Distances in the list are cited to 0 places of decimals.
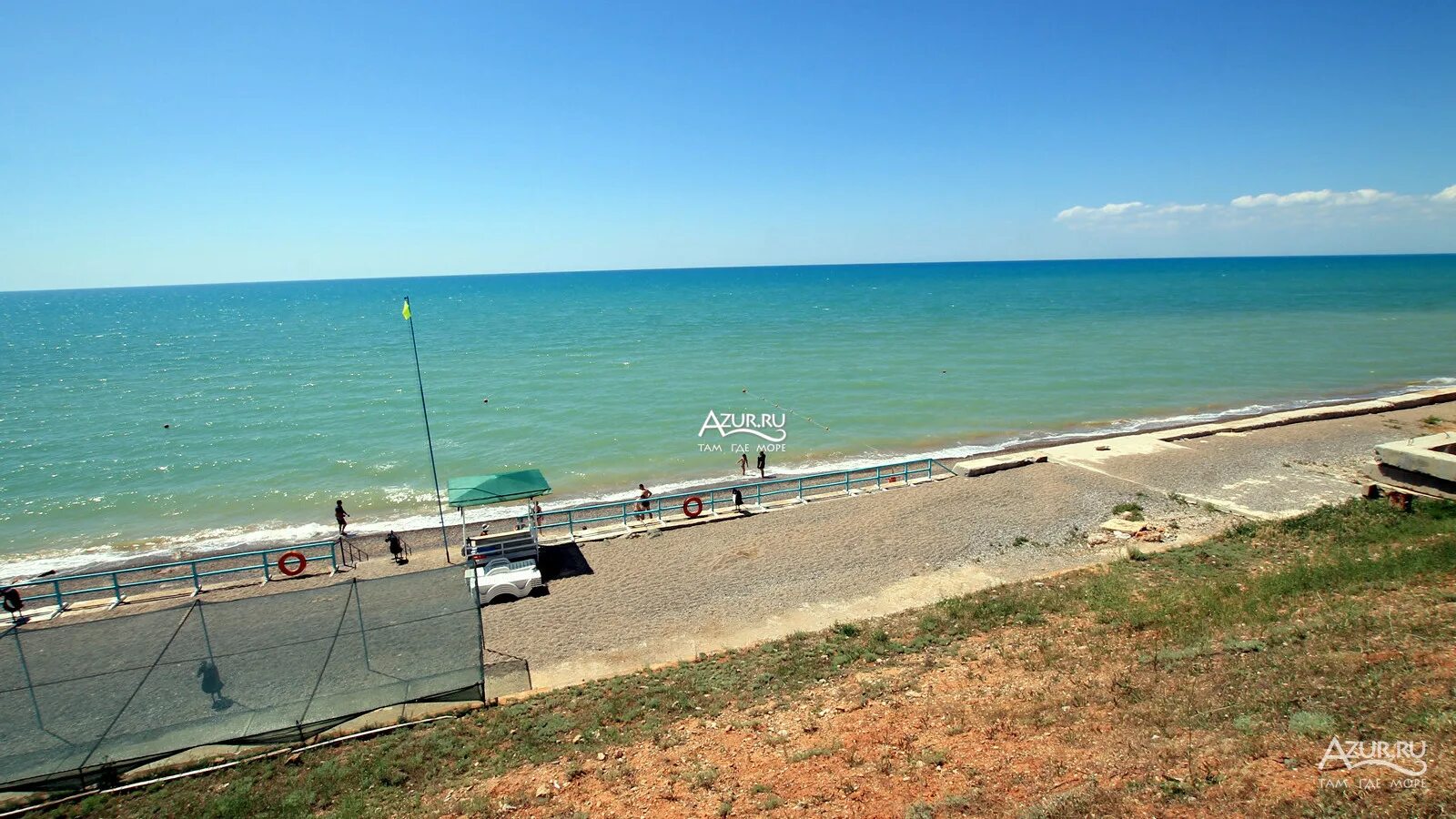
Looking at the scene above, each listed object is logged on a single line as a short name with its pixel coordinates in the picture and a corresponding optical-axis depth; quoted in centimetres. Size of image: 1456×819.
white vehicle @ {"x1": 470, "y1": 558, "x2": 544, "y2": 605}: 1719
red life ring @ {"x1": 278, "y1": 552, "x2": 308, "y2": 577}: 1991
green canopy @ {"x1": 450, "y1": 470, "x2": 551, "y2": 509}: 1891
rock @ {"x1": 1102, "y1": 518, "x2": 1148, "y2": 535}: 1894
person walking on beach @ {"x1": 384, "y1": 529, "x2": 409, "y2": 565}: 2103
